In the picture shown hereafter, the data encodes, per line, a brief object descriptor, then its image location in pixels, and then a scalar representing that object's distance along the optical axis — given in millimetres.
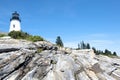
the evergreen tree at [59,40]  28508
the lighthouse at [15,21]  26926
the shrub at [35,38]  17857
